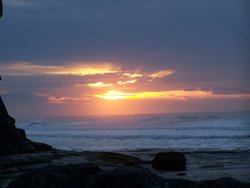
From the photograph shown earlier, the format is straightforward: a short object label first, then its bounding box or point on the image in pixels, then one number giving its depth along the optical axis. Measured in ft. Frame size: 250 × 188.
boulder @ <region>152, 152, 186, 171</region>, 64.95
